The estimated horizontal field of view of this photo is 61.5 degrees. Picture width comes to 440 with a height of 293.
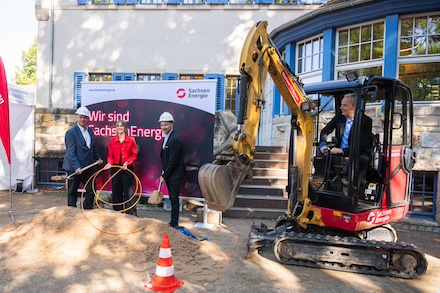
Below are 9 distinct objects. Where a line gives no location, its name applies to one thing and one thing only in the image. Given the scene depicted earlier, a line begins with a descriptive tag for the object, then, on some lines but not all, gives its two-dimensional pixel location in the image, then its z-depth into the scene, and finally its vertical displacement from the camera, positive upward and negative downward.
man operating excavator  4.62 +0.17
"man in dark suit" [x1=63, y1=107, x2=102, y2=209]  6.46 -0.33
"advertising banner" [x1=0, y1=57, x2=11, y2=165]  6.52 +0.36
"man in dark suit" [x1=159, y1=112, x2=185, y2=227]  6.24 -0.38
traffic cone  3.81 -1.40
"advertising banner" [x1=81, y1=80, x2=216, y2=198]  6.87 +0.45
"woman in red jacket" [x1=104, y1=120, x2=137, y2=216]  6.75 -0.37
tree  53.62 +9.56
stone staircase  7.71 -1.11
